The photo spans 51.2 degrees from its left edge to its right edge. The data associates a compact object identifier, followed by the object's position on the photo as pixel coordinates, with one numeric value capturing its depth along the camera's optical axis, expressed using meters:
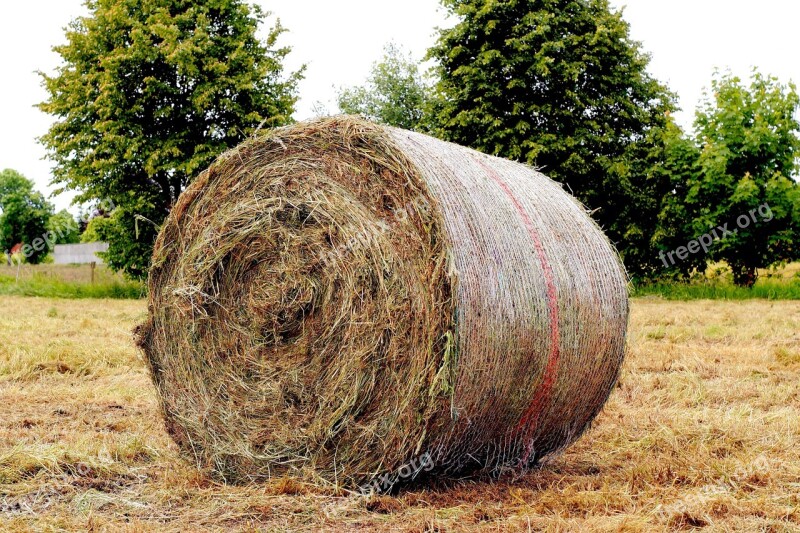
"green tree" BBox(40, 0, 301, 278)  24.53
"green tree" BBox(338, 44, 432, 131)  43.16
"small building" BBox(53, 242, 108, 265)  37.38
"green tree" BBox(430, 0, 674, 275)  23.91
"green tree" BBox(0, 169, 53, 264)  61.43
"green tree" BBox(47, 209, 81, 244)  55.88
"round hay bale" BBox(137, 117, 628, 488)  4.68
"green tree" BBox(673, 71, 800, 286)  21.72
